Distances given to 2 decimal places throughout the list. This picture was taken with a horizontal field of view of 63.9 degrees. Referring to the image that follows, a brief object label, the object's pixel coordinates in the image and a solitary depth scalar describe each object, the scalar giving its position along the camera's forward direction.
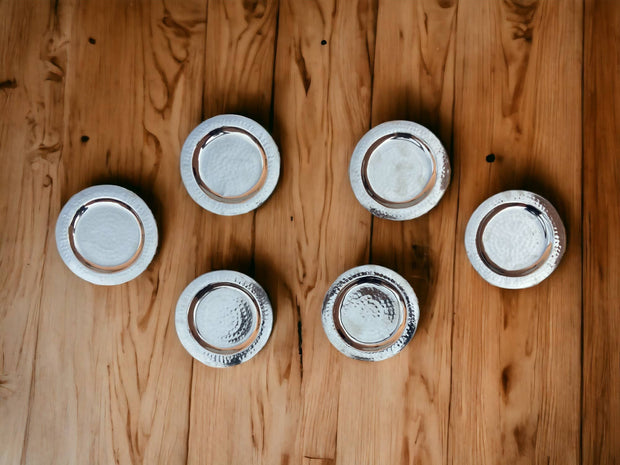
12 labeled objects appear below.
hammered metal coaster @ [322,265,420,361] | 1.11
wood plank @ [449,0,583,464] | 1.13
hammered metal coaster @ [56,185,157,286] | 1.16
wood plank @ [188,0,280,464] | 1.17
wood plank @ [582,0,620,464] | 1.12
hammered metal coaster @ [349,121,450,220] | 1.12
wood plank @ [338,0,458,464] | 1.15
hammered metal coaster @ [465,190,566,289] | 1.10
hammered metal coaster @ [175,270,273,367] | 1.14
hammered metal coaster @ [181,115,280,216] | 1.15
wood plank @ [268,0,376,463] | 1.17
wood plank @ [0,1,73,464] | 1.21
